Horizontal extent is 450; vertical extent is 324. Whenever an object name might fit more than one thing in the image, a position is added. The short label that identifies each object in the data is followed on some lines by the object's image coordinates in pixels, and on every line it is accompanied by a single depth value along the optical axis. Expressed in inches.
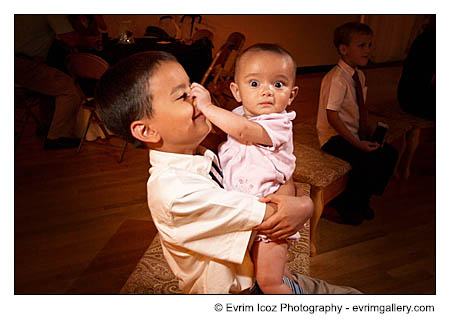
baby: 37.6
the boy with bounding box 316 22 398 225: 82.3
